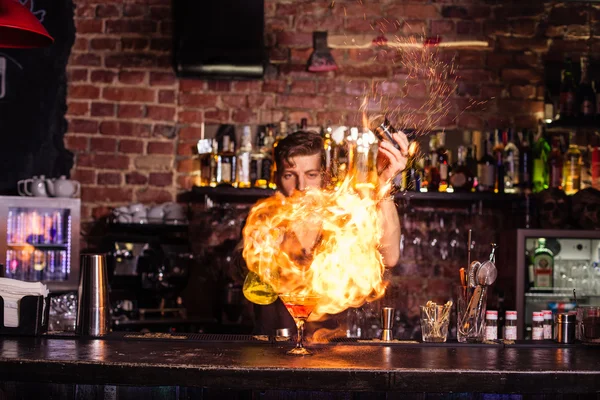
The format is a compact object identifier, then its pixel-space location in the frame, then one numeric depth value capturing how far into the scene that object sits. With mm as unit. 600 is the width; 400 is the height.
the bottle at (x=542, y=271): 4660
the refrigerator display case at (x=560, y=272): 4582
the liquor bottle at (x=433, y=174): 4801
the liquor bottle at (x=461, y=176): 4816
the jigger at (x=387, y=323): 2898
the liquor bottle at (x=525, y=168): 4824
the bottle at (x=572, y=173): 4914
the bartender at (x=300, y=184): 3176
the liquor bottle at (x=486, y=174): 4781
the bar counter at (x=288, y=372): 2139
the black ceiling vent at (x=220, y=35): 4719
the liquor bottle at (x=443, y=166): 4801
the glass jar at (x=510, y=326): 2961
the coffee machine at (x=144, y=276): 4410
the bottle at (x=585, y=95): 4883
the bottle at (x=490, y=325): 2934
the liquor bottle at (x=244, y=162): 4742
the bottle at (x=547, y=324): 3078
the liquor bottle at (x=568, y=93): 4887
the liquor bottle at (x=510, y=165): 4836
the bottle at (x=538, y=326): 3042
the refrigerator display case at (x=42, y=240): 4501
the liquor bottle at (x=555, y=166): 4801
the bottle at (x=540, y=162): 4876
